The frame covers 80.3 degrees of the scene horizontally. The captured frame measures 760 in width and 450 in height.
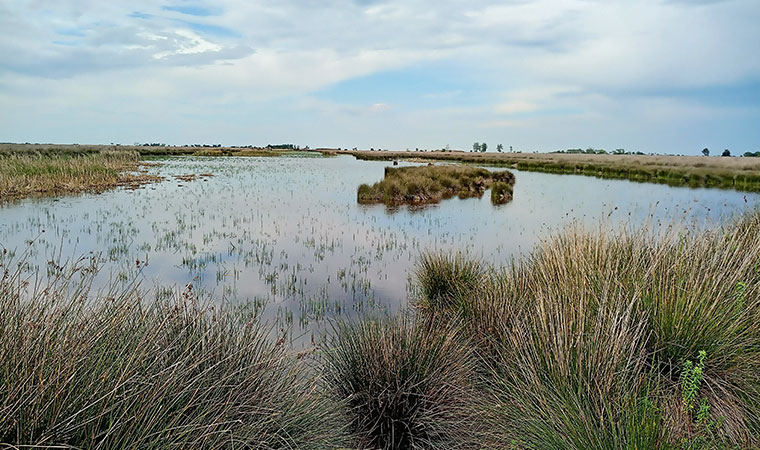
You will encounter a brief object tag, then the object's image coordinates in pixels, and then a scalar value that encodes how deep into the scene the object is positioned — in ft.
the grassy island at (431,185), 79.87
